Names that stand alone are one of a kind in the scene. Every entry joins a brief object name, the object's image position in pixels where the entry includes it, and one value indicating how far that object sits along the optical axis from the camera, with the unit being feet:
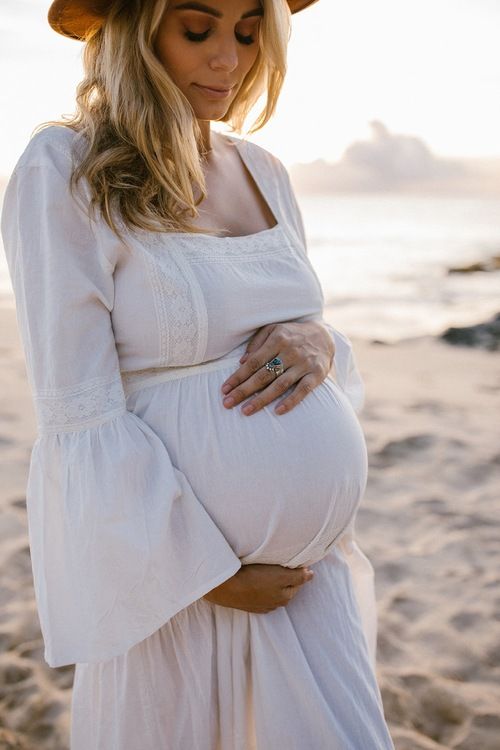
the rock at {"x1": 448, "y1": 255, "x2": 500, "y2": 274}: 48.35
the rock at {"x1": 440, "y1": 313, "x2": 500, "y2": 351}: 22.52
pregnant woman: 4.68
